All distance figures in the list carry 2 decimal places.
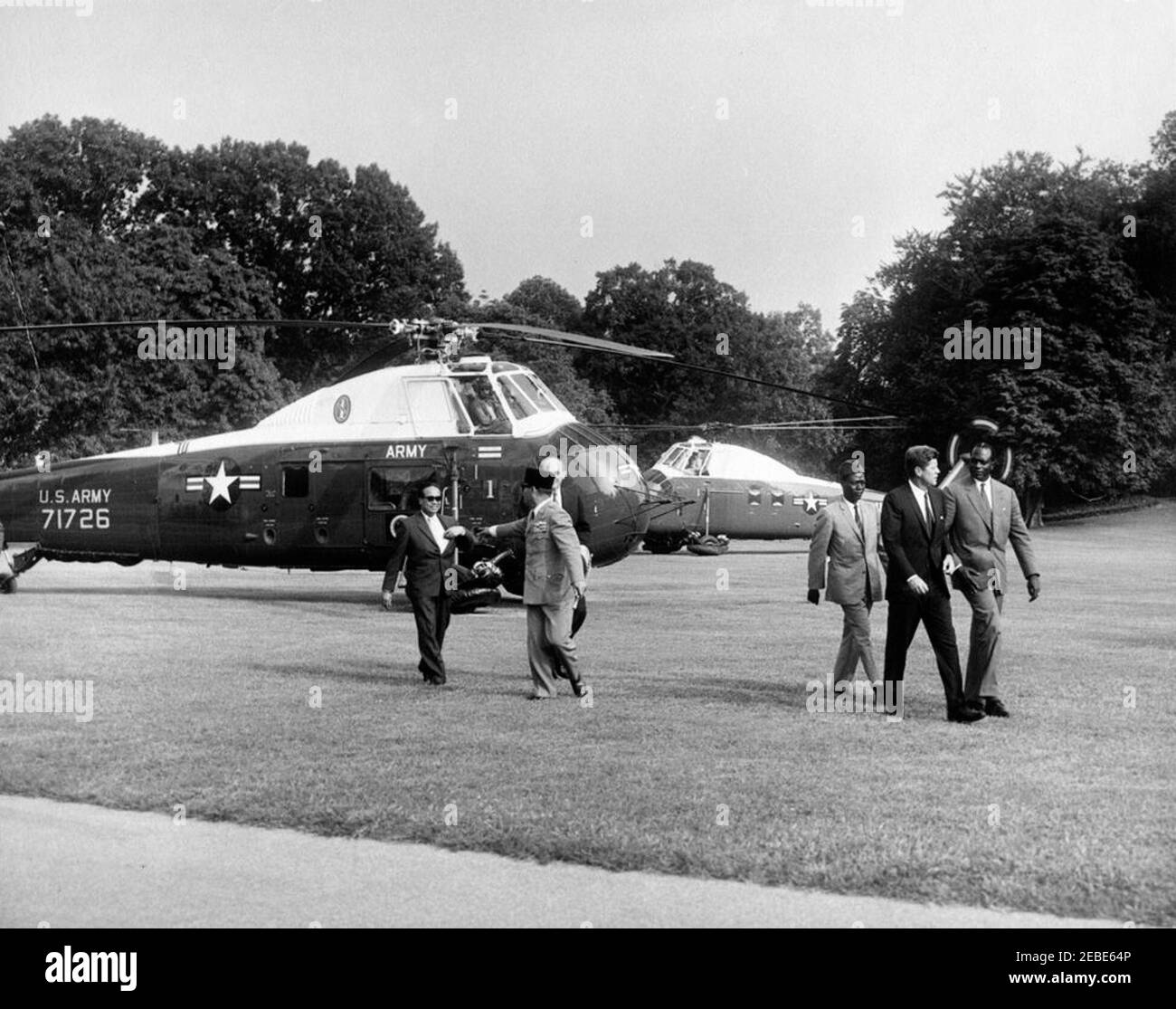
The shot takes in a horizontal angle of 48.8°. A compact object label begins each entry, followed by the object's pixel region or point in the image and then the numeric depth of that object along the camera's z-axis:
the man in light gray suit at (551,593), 11.60
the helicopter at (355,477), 19.31
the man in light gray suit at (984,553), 10.63
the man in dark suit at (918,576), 10.48
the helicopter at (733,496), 36.03
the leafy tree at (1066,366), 54.88
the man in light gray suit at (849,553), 11.66
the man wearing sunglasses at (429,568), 12.22
